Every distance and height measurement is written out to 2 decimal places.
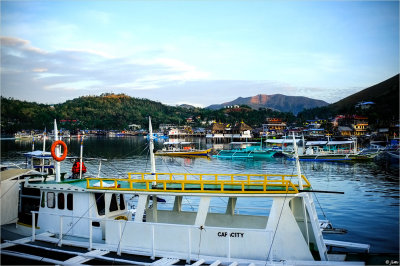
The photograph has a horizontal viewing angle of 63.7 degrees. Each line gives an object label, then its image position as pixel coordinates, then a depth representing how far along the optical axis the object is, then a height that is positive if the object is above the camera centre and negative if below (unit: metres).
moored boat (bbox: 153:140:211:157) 84.91 -5.36
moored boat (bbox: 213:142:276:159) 78.81 -5.39
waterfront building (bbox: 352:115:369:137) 140.85 +2.82
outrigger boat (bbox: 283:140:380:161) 69.06 -4.93
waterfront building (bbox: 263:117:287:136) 171.75 +3.33
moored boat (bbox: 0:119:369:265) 11.41 -3.79
